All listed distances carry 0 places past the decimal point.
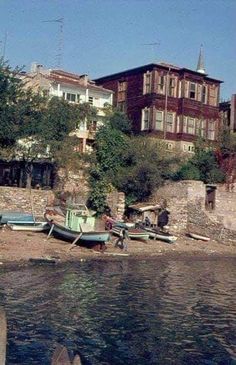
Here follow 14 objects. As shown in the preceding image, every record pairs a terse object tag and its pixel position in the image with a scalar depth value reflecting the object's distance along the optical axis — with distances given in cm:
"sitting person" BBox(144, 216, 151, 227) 3944
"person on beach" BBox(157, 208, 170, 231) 4158
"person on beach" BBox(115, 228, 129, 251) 3297
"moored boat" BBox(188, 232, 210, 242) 4000
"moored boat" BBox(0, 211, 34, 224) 3416
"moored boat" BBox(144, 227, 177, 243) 3697
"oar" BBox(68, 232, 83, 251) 3092
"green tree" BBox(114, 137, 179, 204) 4156
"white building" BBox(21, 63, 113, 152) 4953
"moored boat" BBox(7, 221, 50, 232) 3359
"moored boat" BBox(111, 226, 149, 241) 3548
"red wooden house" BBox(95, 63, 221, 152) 4962
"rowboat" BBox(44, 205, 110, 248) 3117
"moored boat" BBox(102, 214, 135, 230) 3450
